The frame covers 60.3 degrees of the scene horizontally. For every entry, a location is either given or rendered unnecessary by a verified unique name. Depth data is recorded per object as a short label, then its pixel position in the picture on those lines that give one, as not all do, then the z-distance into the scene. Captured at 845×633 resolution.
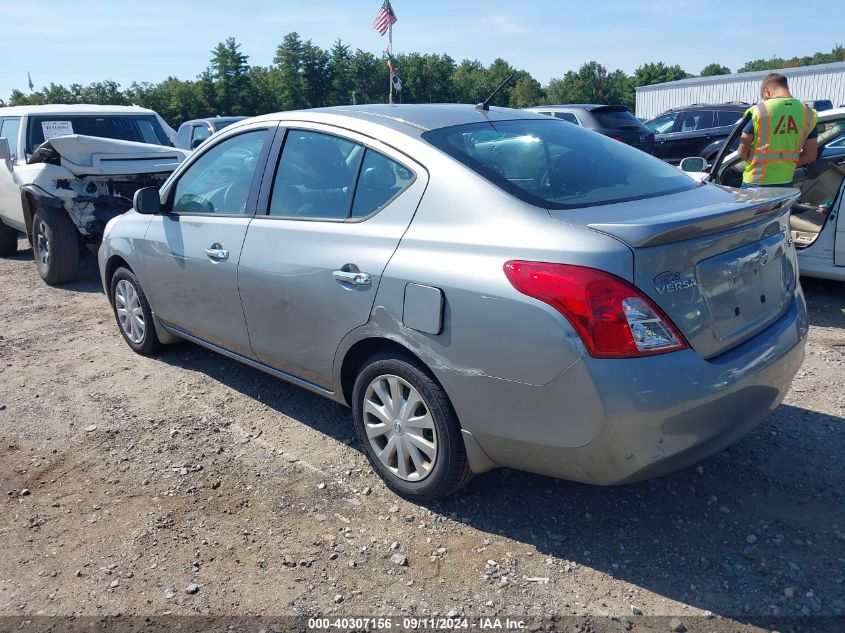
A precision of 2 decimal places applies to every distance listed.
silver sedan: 2.48
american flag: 20.92
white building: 39.88
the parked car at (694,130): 15.66
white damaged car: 7.37
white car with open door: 5.54
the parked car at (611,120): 12.55
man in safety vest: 5.70
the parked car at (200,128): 17.37
